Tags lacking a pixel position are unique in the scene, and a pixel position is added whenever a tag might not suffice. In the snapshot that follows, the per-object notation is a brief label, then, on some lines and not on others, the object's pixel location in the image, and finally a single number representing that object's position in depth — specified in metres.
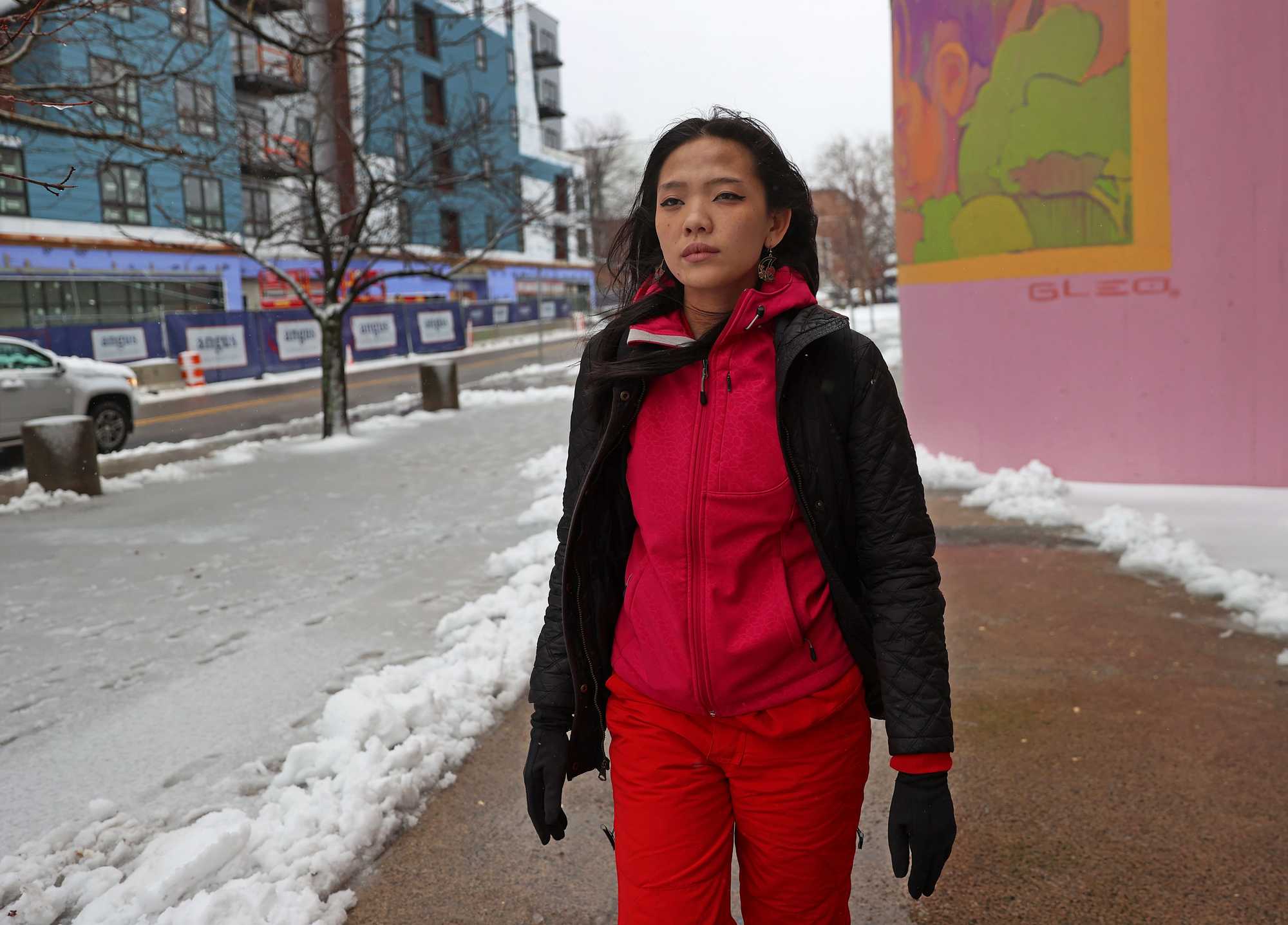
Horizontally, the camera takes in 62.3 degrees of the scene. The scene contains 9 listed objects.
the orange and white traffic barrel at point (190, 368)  23.72
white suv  13.31
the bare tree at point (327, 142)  8.88
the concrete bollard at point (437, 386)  17.53
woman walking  1.94
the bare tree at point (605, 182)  43.97
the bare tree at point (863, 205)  41.78
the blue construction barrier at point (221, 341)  24.69
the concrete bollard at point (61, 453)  10.26
